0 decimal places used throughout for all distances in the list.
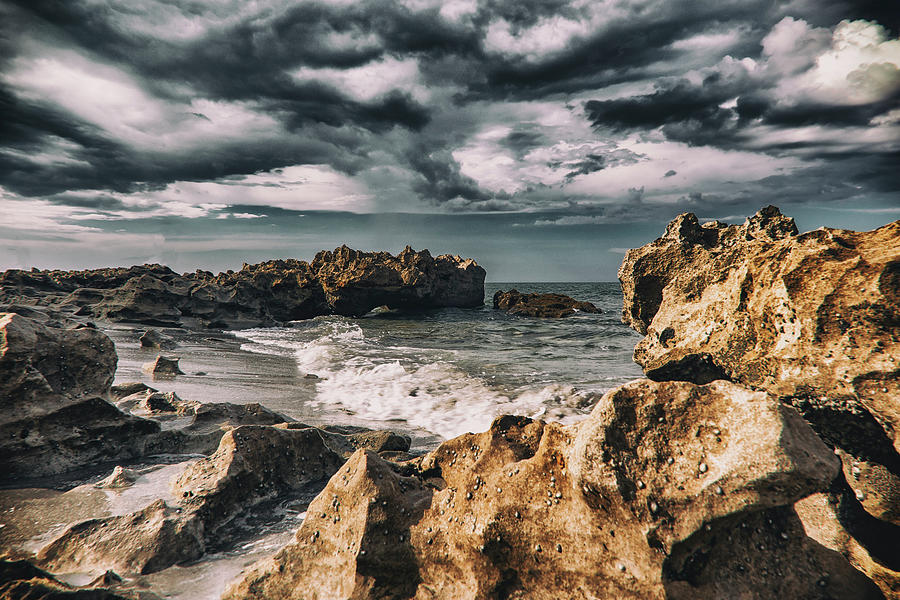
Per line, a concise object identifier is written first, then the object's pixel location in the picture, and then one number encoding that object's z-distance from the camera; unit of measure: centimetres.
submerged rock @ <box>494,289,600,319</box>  4134
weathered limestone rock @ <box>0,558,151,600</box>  196
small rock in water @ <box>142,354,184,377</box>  1002
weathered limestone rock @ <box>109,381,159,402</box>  712
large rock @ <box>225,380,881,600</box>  197
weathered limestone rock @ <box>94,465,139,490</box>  399
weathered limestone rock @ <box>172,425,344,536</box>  345
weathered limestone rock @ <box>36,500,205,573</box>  283
